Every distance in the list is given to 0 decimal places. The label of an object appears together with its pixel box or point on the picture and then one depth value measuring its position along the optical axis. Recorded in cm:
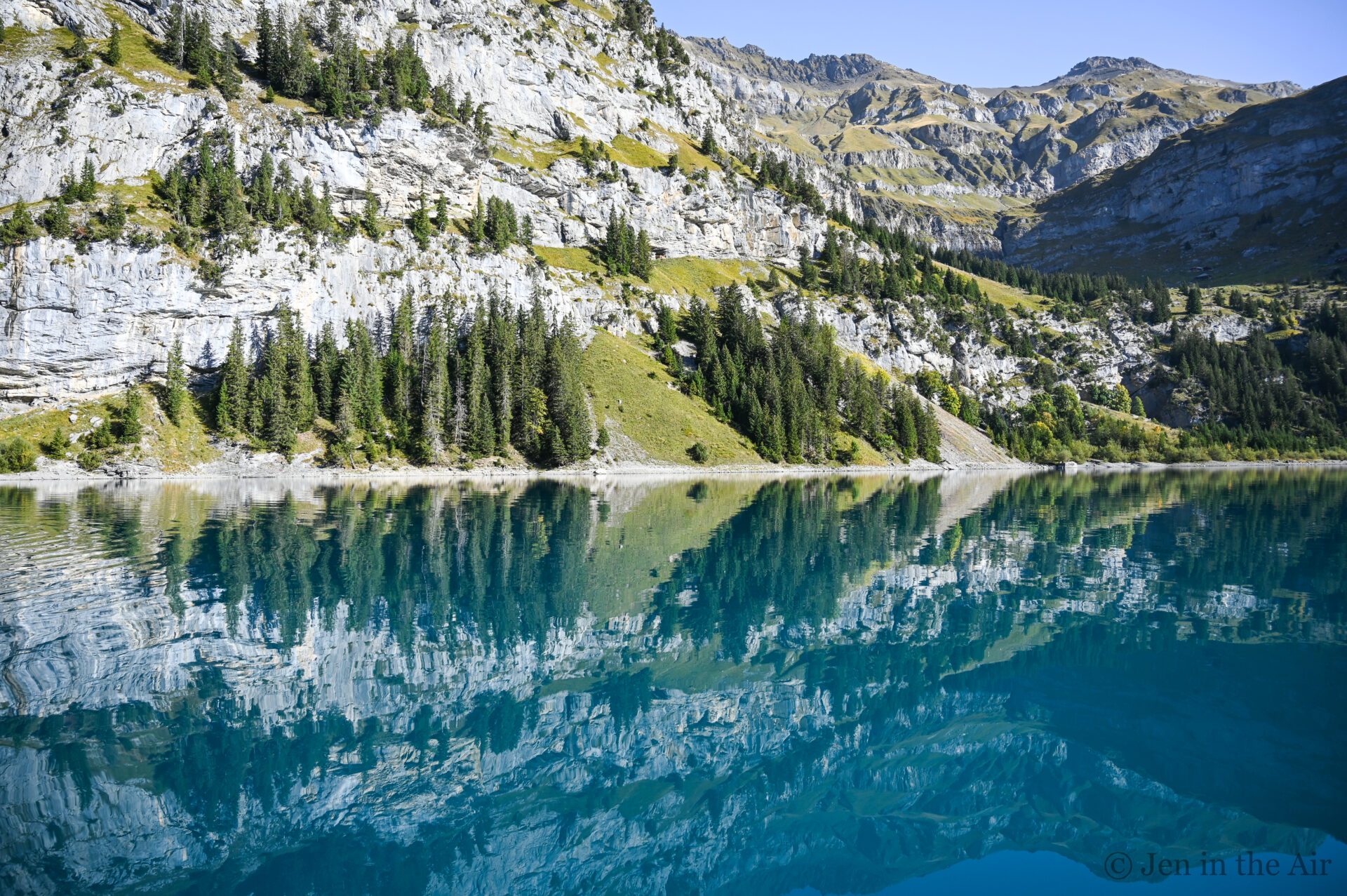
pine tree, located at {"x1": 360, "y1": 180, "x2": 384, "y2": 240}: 11850
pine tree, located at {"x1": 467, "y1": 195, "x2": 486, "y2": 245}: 12925
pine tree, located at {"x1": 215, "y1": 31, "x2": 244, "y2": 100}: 12356
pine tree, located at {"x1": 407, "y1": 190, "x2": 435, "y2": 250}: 12256
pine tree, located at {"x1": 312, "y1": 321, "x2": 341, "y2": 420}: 10031
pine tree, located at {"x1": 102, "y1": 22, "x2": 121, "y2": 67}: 11531
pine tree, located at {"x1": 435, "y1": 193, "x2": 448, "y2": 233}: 12812
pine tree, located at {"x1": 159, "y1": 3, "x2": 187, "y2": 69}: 12388
